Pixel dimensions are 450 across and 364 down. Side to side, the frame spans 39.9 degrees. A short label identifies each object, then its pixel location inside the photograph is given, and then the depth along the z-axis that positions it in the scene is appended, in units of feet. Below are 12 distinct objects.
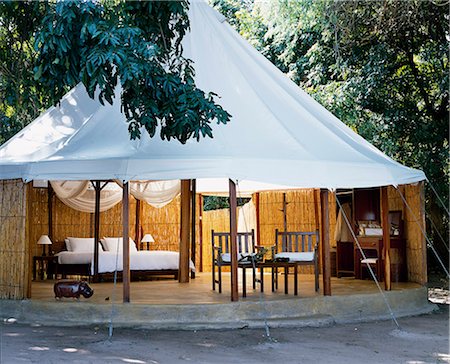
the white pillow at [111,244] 32.73
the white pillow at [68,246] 33.09
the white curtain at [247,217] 37.07
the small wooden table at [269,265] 22.53
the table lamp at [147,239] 35.40
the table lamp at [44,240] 32.58
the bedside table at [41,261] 31.78
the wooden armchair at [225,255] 23.77
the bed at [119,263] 28.99
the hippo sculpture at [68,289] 21.86
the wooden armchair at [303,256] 24.06
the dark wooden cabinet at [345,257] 31.63
